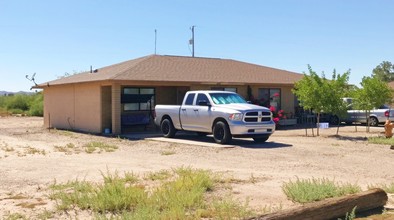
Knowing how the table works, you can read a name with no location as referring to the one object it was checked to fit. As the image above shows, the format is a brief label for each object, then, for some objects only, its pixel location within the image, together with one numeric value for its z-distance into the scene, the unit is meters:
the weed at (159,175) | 9.83
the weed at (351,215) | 6.20
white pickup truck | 16.39
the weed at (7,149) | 15.88
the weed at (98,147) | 15.64
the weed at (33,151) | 15.16
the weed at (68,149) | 15.52
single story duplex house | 22.81
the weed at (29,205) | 7.44
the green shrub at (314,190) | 7.50
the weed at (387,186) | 8.34
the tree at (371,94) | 21.55
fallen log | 5.75
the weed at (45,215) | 6.76
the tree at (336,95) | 20.25
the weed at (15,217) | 6.61
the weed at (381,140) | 16.89
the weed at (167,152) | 14.42
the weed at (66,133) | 22.92
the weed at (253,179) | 9.45
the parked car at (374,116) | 26.20
